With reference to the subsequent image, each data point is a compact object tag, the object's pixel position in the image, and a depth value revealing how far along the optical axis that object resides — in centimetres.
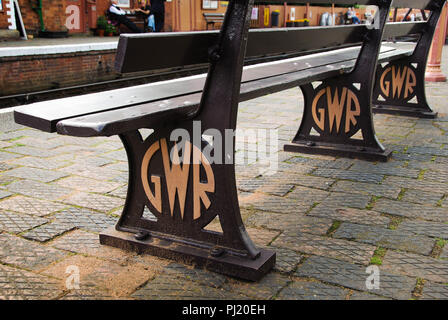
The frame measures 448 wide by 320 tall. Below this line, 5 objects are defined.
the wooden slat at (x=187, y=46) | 180
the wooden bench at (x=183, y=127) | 188
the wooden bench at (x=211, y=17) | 2072
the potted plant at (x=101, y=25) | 1625
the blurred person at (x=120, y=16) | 1550
